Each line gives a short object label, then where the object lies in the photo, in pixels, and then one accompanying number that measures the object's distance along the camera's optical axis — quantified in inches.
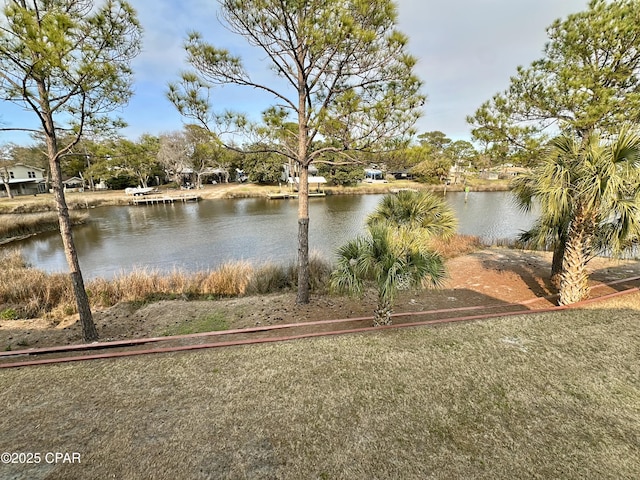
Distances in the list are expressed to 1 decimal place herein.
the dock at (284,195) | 1332.4
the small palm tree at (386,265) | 140.3
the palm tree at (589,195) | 149.5
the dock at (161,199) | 1200.8
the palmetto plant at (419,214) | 267.0
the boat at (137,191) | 1295.5
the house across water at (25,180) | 1336.1
